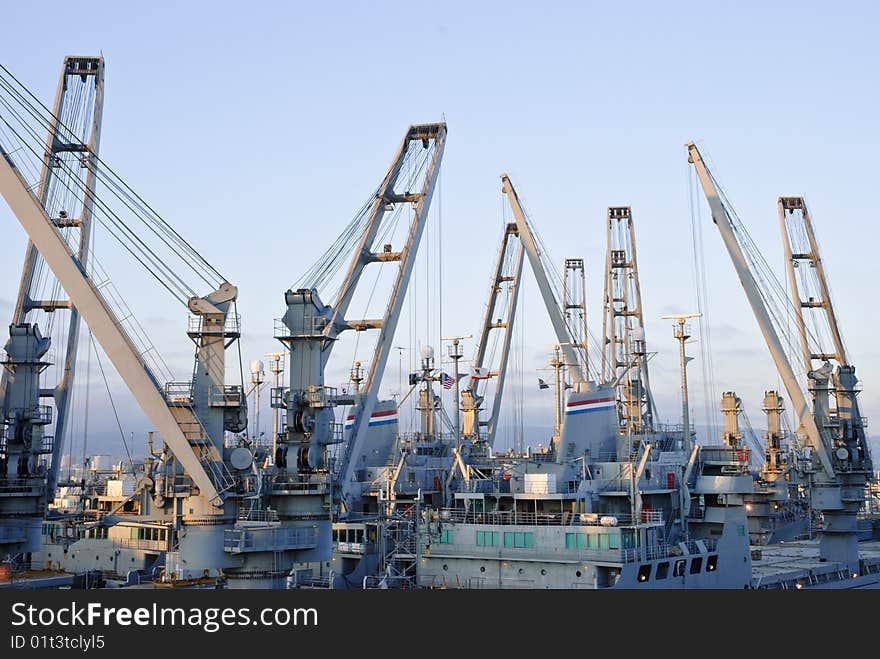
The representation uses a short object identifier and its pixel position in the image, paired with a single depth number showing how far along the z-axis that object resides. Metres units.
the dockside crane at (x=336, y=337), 43.12
